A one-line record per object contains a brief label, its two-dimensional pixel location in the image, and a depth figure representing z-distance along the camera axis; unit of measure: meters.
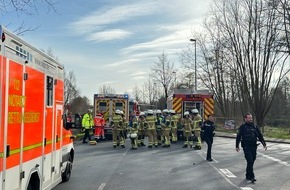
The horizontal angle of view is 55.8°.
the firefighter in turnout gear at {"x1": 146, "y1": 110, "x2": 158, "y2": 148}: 13.52
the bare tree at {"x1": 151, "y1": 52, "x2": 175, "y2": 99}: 40.90
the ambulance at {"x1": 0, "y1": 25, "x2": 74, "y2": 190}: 3.23
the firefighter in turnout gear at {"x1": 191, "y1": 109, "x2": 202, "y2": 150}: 12.71
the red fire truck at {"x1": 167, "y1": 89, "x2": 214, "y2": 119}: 17.06
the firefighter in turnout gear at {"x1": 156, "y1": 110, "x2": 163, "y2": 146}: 14.26
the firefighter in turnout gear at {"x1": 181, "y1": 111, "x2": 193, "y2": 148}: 13.64
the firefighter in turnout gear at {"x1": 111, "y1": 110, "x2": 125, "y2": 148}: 13.75
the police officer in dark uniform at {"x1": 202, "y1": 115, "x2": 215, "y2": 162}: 9.76
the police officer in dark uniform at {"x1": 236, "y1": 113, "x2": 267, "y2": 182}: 7.33
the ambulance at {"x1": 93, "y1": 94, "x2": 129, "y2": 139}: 17.37
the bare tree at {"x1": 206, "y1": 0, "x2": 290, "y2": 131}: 22.46
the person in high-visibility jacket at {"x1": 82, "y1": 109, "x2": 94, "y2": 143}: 15.07
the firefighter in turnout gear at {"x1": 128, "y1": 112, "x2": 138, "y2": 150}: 12.93
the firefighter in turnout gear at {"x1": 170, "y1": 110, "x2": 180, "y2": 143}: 14.37
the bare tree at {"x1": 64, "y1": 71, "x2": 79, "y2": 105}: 37.09
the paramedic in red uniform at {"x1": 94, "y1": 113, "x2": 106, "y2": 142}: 15.83
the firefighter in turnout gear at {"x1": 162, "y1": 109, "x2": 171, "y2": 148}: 13.62
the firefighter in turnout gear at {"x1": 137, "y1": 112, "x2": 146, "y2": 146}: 14.12
